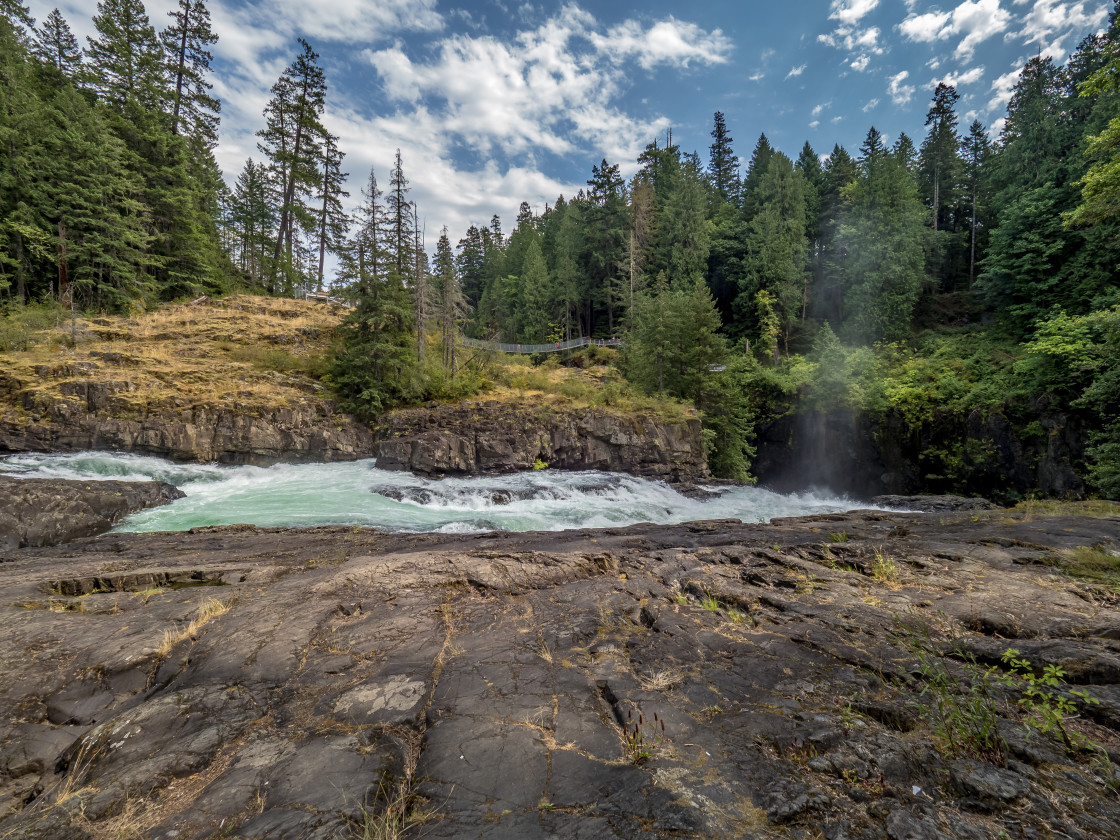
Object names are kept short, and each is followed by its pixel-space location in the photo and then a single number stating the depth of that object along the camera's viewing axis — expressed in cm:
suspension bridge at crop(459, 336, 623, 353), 3659
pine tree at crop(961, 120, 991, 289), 3225
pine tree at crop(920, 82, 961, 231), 3516
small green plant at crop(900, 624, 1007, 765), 247
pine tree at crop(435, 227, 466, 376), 2475
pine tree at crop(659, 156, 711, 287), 3422
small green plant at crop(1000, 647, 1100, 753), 251
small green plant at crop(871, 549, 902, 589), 547
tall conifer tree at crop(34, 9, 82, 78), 2855
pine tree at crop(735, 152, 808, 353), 3153
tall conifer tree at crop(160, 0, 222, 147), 2853
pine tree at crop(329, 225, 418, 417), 1989
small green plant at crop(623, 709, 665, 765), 261
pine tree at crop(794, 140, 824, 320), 3353
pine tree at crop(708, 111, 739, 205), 4994
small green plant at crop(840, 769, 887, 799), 228
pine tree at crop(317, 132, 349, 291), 3456
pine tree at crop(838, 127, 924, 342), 2664
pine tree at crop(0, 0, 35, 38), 2481
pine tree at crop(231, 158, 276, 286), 3356
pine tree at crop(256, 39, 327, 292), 3122
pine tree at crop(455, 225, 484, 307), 6044
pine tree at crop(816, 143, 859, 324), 3080
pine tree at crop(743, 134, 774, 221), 4106
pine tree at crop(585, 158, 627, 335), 3810
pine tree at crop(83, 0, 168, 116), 2570
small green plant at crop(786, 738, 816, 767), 252
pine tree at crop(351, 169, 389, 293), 2106
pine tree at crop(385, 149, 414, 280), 3038
